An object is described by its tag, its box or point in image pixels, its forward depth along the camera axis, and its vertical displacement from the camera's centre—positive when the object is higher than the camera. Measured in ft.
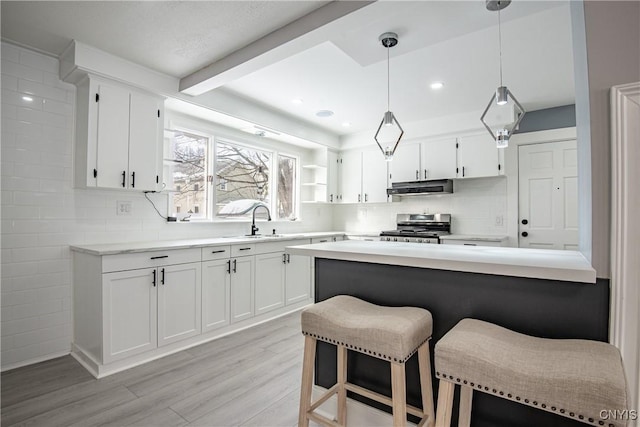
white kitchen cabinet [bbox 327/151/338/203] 17.37 +2.20
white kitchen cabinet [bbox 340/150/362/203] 17.51 +2.22
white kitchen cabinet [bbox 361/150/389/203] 16.55 +2.07
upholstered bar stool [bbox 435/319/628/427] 2.96 -1.58
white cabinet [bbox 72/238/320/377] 7.94 -2.41
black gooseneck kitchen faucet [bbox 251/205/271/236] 13.24 -0.37
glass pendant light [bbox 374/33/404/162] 7.00 +4.01
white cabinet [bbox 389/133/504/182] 13.55 +2.61
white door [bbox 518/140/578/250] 12.66 +0.88
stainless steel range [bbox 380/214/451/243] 14.11 -0.57
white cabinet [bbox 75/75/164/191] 8.59 +2.26
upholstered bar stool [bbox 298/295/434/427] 4.32 -1.79
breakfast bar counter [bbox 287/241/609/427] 4.25 -1.21
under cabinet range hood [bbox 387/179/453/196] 14.29 +1.35
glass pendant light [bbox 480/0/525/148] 5.97 +2.22
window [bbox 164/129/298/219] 11.85 +1.65
